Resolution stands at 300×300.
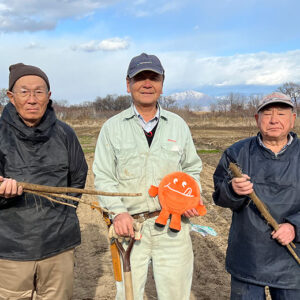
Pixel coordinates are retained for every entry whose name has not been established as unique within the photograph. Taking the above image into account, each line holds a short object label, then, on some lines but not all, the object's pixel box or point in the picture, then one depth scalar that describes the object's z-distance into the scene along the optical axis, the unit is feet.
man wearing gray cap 7.84
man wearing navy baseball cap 8.64
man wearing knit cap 8.27
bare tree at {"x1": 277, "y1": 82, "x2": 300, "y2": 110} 185.98
